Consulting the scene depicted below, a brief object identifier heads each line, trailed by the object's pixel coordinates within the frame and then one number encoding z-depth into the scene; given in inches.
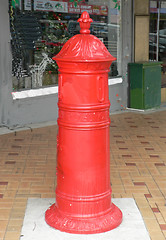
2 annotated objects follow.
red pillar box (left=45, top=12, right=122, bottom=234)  142.9
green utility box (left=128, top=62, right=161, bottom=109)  375.9
